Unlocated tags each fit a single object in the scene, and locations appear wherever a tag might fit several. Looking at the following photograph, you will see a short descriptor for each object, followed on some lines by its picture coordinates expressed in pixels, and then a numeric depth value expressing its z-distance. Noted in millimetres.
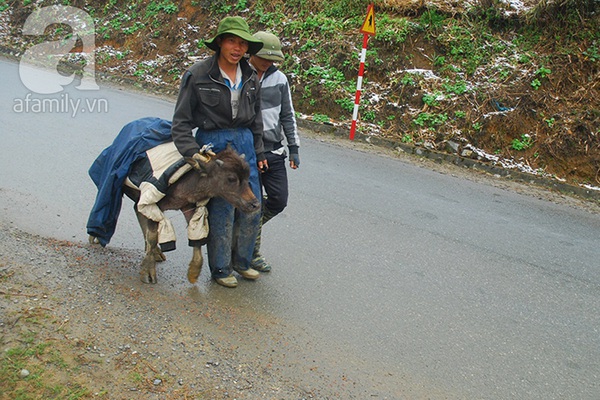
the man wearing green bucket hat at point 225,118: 4320
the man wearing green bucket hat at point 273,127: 4734
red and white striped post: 11141
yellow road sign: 11125
